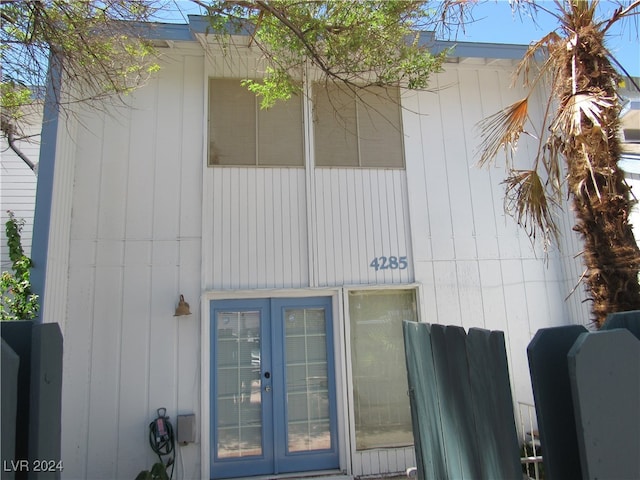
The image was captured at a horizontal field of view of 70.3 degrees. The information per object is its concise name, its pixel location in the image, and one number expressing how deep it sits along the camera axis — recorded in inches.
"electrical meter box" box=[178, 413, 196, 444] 225.3
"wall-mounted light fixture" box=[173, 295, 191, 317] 234.7
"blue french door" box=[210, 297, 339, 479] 239.1
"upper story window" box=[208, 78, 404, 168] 269.4
